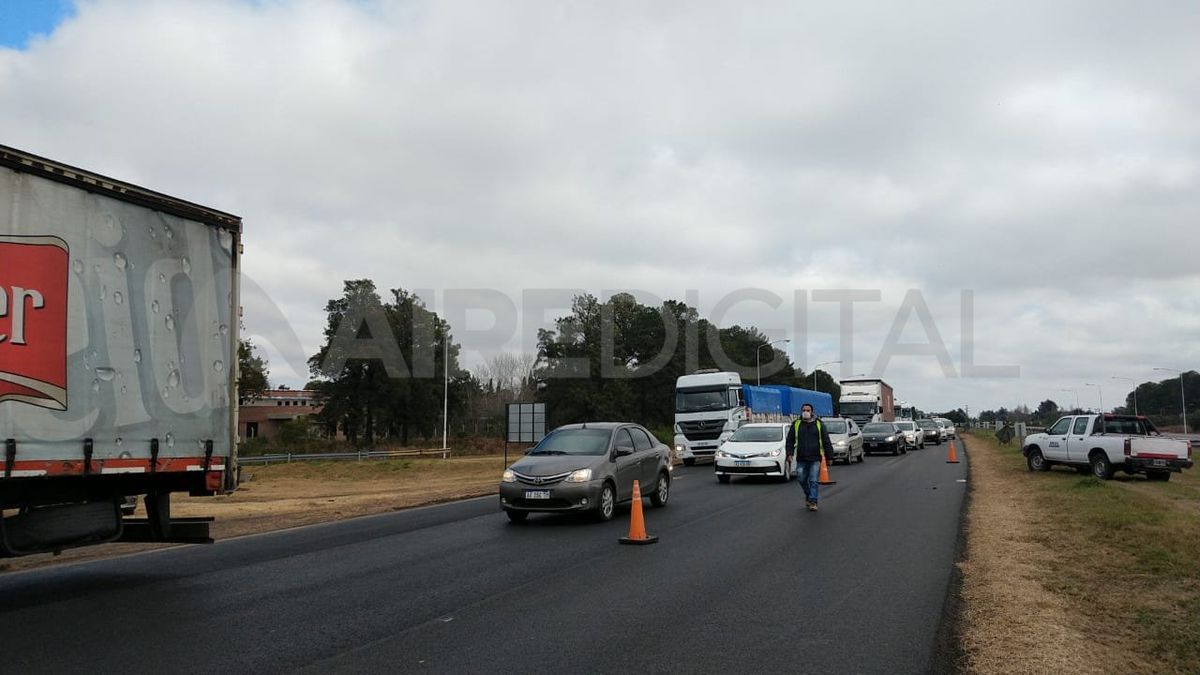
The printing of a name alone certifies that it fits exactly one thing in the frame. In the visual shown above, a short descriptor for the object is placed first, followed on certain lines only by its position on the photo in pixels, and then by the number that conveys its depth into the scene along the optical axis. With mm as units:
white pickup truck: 21234
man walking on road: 14594
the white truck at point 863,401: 46094
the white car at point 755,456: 20875
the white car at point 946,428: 64631
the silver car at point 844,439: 30036
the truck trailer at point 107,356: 7508
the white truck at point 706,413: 30922
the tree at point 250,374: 70812
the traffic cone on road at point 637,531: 11094
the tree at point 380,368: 67438
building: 82000
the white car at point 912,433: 44706
